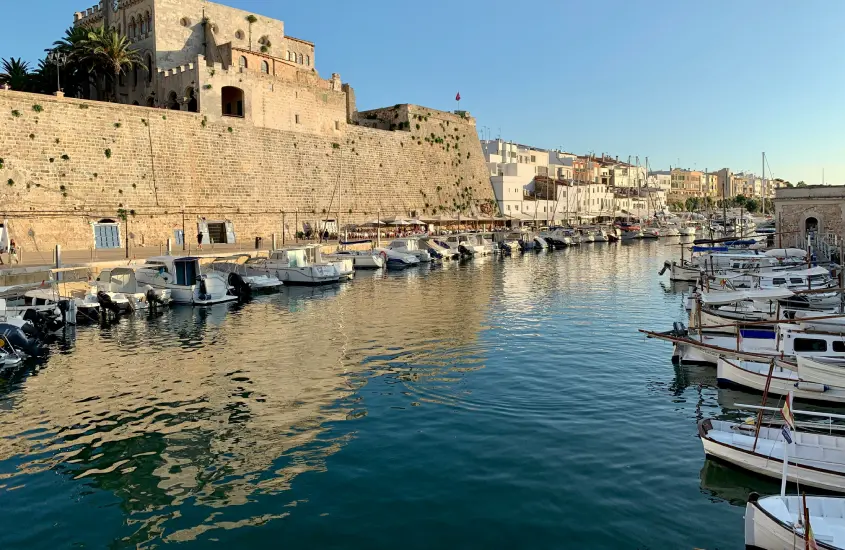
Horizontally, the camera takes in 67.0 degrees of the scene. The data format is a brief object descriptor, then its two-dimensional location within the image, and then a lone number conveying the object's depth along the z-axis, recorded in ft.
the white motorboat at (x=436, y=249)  133.08
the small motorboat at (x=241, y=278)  82.74
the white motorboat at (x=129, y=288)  70.64
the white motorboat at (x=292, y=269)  92.43
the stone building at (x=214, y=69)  123.95
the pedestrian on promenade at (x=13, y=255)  80.24
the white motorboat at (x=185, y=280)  74.28
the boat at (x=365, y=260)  116.16
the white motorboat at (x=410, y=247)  125.70
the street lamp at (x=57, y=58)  126.62
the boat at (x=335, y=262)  97.86
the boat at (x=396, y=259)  120.26
